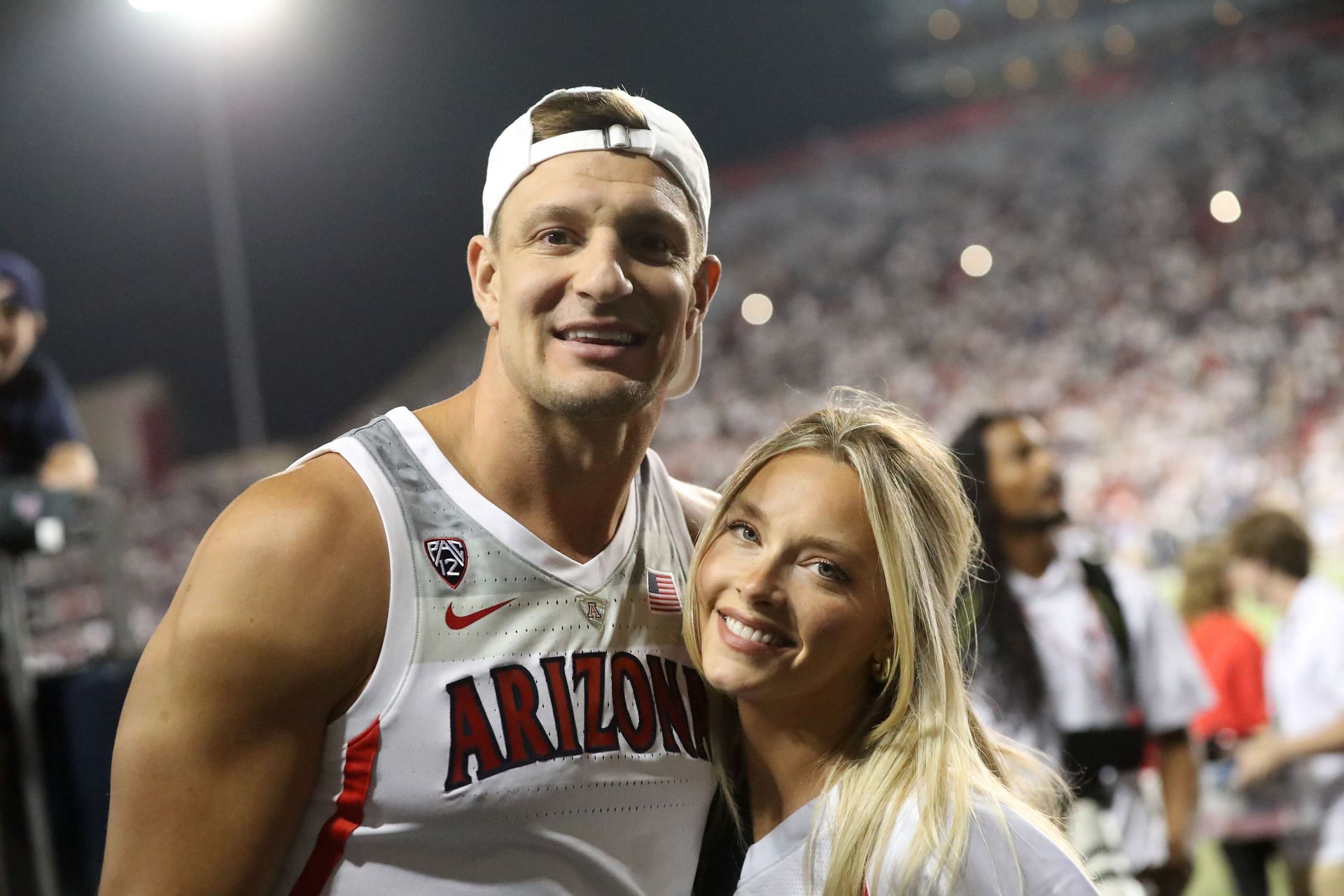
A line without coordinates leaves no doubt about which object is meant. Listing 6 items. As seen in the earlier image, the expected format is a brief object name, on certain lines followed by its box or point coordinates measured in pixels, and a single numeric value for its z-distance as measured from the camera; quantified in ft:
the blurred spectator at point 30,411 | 12.66
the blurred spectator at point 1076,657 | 10.15
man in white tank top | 4.27
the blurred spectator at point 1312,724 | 12.30
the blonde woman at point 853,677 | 4.81
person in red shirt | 15.34
